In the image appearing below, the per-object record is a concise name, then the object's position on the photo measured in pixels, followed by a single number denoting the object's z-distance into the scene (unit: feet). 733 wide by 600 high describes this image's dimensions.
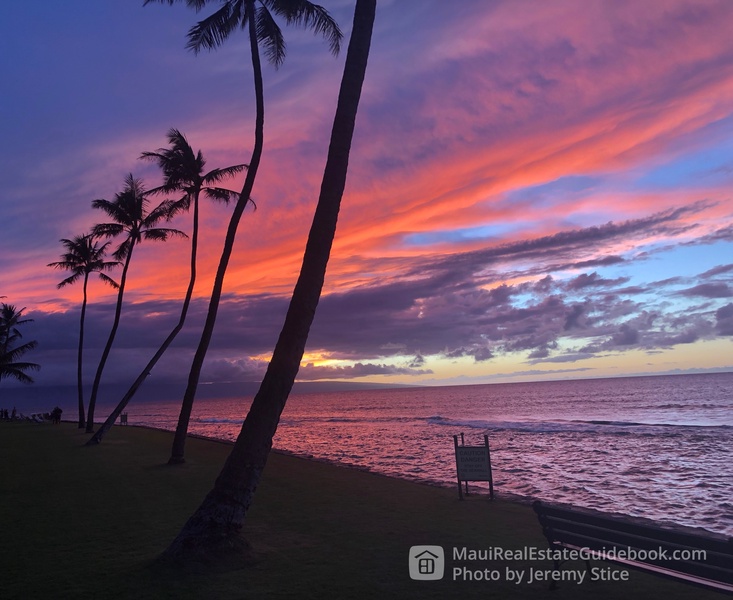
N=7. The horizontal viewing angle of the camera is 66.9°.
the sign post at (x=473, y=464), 39.04
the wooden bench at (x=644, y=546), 15.99
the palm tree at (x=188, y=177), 72.79
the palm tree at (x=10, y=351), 174.91
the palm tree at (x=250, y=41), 53.57
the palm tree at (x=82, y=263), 116.88
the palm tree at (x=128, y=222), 94.43
